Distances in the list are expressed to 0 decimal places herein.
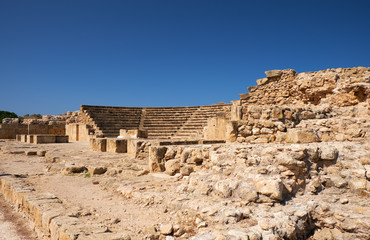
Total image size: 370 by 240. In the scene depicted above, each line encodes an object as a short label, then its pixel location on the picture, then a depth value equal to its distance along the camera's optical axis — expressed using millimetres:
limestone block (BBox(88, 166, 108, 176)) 6035
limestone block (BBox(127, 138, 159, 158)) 7781
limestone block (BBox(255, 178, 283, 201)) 3066
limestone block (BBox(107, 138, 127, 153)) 9469
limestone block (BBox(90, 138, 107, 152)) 10086
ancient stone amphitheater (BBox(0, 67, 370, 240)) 2828
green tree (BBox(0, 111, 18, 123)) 37500
